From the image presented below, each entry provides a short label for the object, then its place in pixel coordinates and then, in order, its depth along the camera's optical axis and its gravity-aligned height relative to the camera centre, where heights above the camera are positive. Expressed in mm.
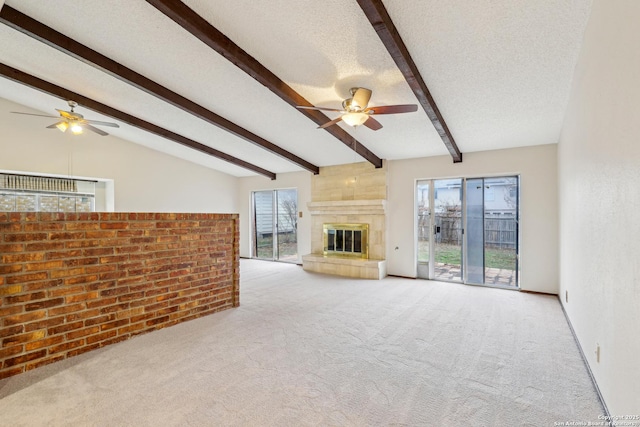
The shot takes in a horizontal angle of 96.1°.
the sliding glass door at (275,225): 7910 -374
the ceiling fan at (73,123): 4230 +1378
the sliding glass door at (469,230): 5062 -366
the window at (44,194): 5336 +393
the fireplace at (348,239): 5988 -623
